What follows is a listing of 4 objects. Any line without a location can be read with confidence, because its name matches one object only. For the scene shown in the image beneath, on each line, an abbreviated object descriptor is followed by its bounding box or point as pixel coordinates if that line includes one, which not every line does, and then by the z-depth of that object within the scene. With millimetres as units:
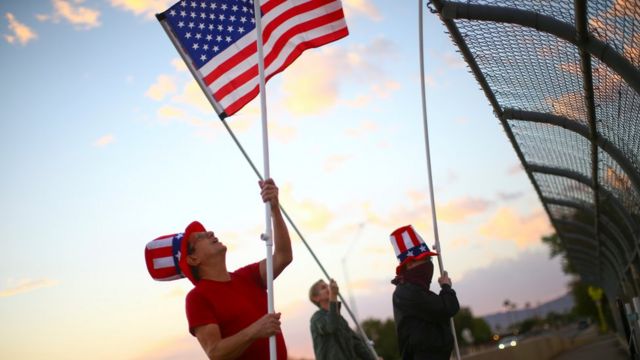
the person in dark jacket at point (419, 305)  5090
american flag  5328
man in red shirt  3441
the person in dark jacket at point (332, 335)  7133
